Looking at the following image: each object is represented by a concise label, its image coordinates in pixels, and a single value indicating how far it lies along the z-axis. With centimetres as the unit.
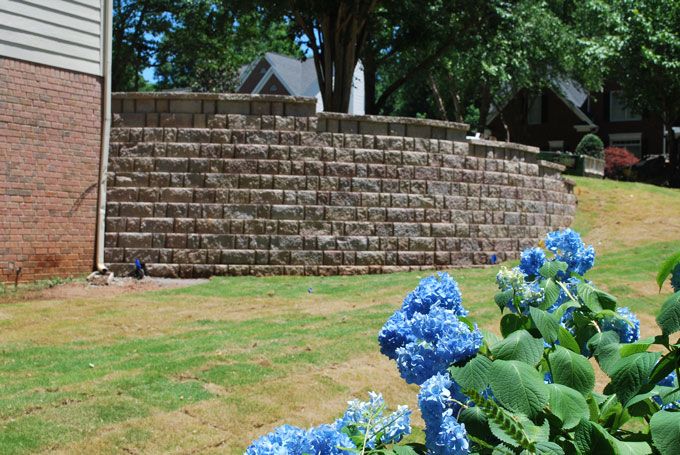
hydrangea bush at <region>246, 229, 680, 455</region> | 181
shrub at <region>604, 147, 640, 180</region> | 2840
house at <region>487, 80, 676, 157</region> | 3838
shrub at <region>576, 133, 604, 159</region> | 2945
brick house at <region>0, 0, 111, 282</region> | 1044
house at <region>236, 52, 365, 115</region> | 3969
